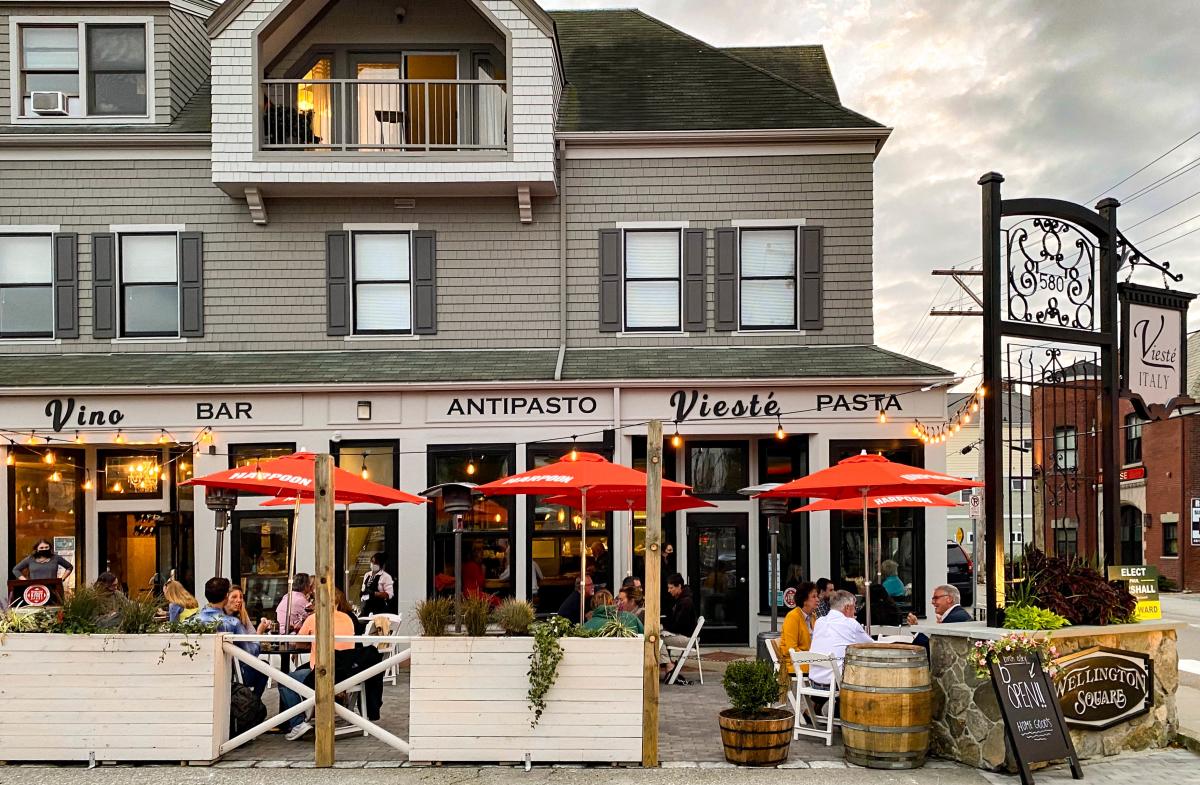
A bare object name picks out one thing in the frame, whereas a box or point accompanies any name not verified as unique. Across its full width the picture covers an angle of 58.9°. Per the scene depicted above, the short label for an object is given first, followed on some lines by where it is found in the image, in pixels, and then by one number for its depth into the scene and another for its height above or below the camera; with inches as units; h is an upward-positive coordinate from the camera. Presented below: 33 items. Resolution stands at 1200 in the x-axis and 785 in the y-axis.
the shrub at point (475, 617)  341.7 -68.6
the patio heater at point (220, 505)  505.7 -47.6
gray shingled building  592.4 +67.7
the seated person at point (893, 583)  588.1 -100.2
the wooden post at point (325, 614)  335.6 -67.0
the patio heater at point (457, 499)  485.7 -43.8
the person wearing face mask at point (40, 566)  565.6 -85.0
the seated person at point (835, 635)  373.4 -82.6
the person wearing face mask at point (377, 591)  525.0 -95.2
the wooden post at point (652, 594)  334.0 -60.6
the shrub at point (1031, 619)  346.3 -71.4
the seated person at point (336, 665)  368.5 -91.3
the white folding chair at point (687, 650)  483.2 -112.8
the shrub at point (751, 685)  331.9 -88.3
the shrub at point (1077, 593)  360.2 -65.6
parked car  804.0 -129.7
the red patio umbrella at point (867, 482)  421.1 -32.0
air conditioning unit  621.9 +178.3
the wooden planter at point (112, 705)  337.1 -94.8
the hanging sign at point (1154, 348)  411.8 +20.7
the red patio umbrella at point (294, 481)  411.5 -29.8
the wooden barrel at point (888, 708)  327.6 -94.7
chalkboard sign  315.6 -94.5
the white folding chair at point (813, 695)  360.8 -101.4
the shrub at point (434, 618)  341.4 -68.6
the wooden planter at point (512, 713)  334.6 -97.4
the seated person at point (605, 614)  365.7 -85.9
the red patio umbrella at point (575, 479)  427.5 -30.4
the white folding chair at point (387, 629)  463.8 -101.1
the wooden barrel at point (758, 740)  331.0 -105.2
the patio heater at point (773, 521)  519.2 -58.7
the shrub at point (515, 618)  340.5 -68.5
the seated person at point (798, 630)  397.7 -87.2
